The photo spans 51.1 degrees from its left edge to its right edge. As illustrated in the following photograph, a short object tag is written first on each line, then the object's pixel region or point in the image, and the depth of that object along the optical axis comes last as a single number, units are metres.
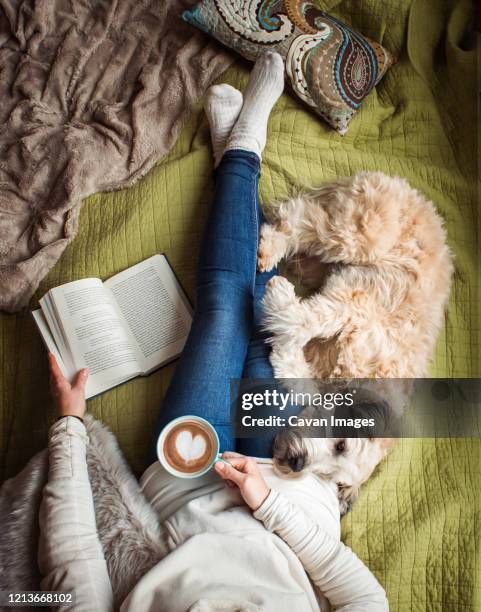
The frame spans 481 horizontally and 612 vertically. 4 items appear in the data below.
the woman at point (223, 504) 0.87
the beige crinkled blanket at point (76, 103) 1.35
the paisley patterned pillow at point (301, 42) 1.48
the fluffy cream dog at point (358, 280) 1.23
